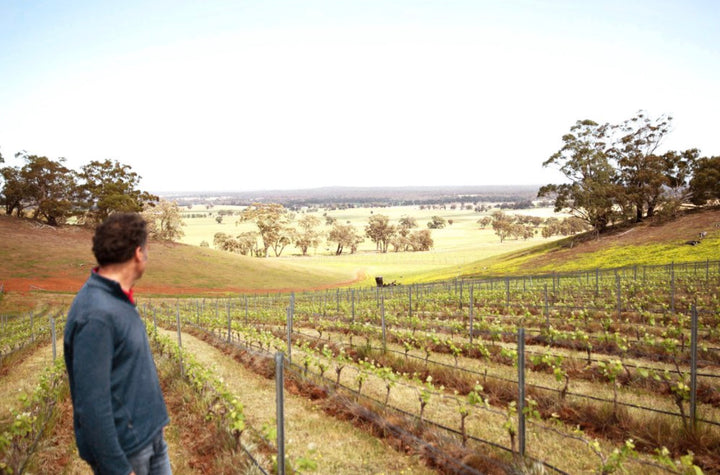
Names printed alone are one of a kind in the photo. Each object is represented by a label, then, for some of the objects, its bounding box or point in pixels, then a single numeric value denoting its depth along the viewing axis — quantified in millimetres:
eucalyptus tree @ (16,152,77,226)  62531
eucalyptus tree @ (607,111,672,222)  54375
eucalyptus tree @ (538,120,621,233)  54406
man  2582
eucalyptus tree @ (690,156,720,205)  50375
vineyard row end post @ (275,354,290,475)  4480
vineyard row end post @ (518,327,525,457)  5590
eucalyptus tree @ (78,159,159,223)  64625
